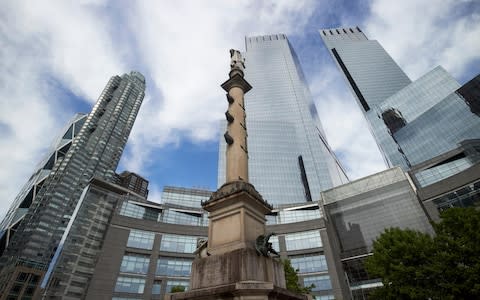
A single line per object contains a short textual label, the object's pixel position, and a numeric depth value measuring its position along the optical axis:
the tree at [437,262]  14.02
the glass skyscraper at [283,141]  92.06
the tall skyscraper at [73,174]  91.44
